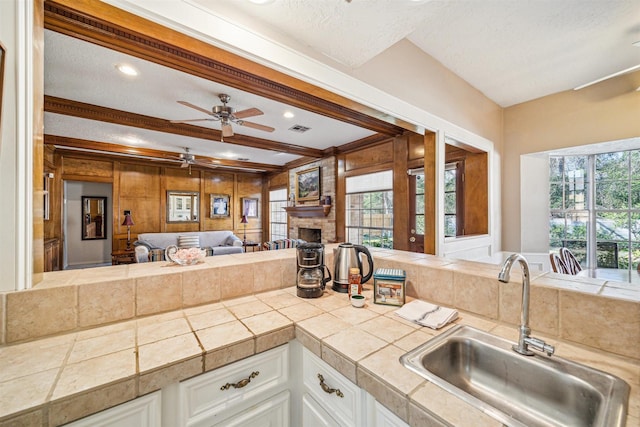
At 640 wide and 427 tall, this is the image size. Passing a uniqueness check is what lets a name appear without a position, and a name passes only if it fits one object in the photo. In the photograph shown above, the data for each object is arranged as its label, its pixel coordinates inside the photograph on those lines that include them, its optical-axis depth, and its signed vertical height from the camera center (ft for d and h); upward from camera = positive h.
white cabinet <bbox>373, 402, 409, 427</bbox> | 2.33 -2.01
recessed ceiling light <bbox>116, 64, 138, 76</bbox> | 7.14 +4.26
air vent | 12.30 +4.30
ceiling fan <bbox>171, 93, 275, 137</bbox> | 8.96 +3.71
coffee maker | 4.62 -1.14
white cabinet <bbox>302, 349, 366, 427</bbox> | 2.75 -2.22
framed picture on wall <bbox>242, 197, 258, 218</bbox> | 25.17 +0.64
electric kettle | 4.98 -1.03
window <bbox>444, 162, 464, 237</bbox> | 11.01 +0.65
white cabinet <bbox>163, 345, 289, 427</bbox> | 2.76 -2.21
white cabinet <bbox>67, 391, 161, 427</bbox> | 2.30 -1.97
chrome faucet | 2.82 -1.17
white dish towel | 3.54 -1.56
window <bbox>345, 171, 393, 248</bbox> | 12.98 +0.20
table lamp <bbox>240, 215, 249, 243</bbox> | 24.13 -0.89
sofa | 19.49 -2.26
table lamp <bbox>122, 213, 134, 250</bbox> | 18.41 -0.69
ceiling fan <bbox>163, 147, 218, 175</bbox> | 17.42 +4.03
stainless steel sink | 2.27 -1.83
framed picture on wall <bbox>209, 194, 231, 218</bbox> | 23.48 +0.79
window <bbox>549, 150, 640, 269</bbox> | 9.75 +0.18
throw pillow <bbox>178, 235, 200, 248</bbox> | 20.59 -2.33
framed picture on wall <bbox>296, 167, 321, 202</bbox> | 17.39 +2.10
